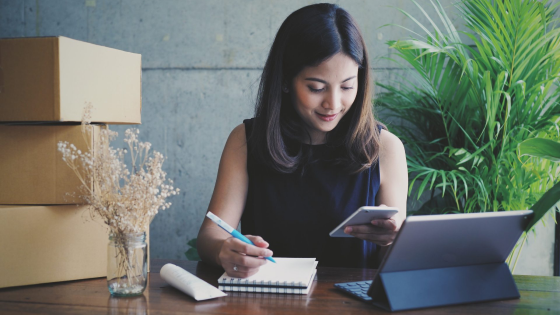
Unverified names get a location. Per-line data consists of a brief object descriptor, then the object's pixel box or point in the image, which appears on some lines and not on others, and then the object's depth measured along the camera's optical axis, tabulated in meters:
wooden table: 0.99
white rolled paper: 1.05
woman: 1.54
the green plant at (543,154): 0.90
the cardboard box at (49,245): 1.17
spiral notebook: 1.08
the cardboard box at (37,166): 1.23
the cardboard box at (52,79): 1.19
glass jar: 1.06
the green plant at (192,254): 2.64
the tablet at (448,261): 0.95
